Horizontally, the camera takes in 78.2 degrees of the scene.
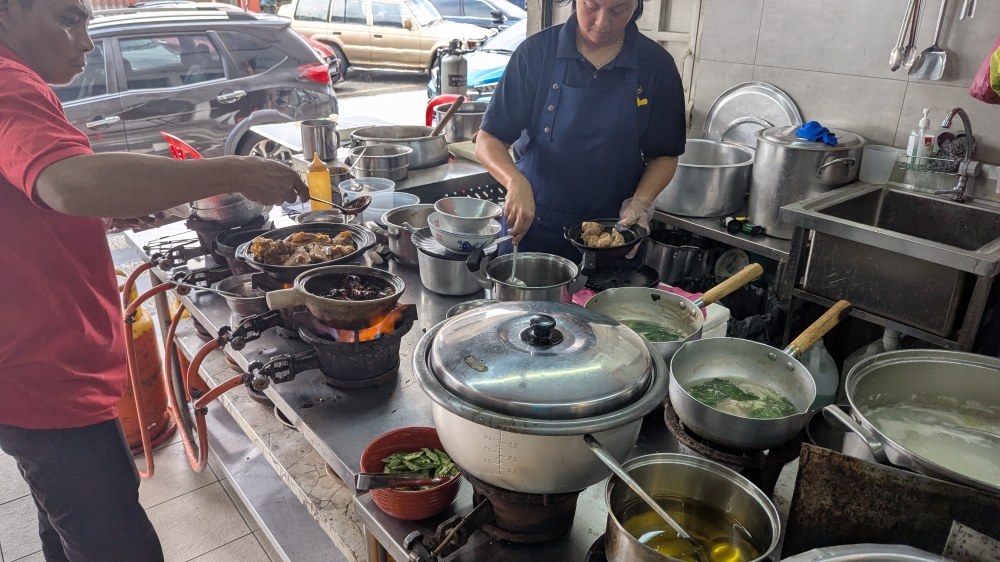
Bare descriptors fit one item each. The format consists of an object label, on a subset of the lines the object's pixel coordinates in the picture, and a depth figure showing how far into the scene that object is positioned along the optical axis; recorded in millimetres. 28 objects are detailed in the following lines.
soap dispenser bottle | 2979
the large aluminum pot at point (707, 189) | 3324
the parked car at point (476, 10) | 12727
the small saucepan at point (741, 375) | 1228
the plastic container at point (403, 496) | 1332
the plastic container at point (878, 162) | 3068
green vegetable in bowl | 1476
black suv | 5289
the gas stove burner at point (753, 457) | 1247
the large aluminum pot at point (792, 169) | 3016
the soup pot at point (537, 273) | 1887
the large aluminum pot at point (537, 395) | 1046
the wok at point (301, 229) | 2022
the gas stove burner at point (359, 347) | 1757
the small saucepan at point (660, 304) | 1741
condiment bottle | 2720
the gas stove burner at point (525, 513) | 1183
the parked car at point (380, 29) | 12000
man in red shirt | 1469
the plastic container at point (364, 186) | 2921
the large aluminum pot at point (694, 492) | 1052
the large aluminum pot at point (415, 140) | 3586
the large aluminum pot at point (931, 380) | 1351
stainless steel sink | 2432
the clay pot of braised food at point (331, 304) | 1703
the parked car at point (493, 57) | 8352
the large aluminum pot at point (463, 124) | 4023
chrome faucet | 2781
